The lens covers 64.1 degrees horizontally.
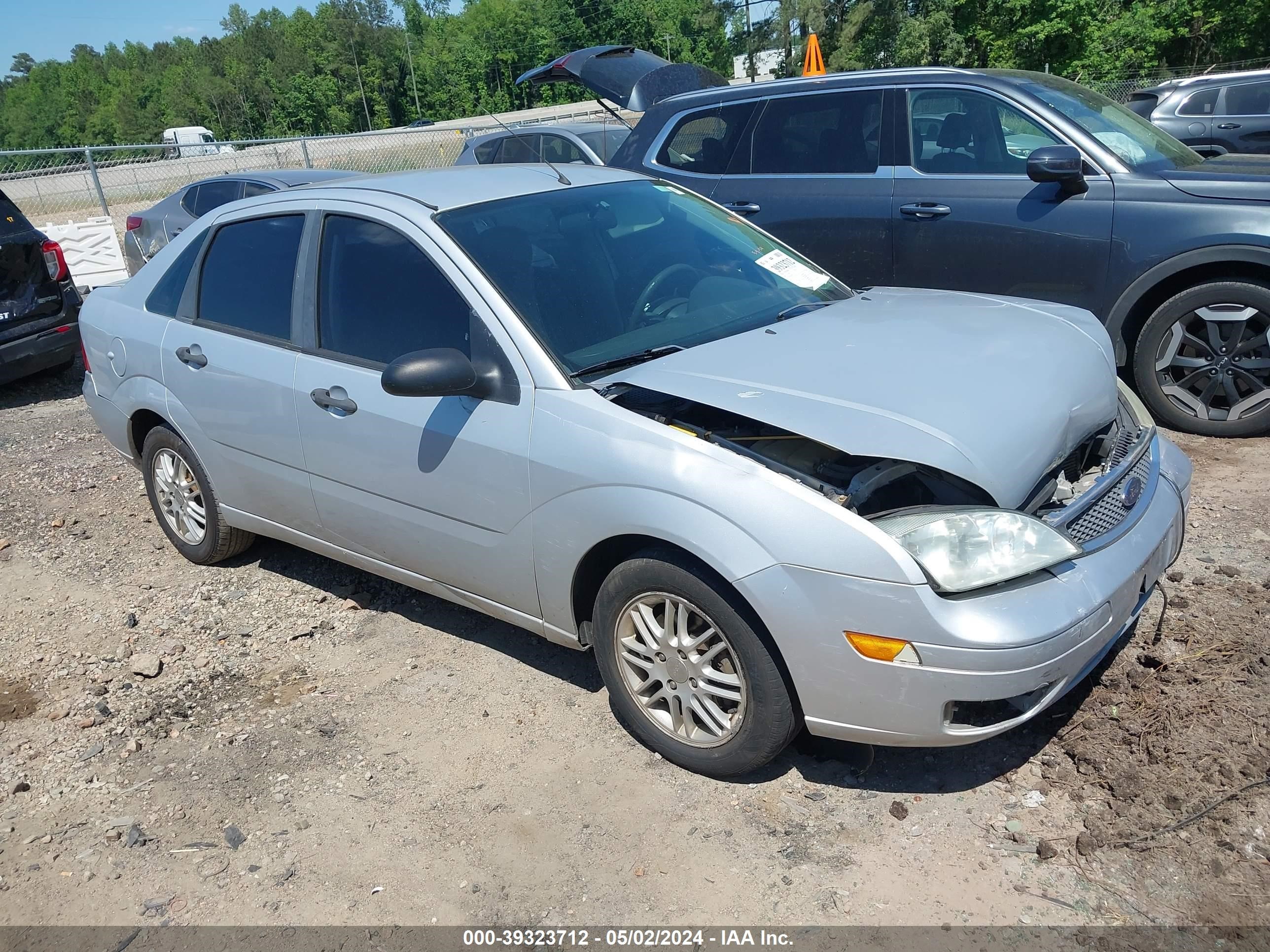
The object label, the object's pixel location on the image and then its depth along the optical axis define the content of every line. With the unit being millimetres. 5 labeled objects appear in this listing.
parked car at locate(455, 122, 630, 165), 12010
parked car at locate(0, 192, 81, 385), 8320
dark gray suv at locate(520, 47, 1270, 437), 5266
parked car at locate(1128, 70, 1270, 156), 12695
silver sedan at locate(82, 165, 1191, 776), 2664
